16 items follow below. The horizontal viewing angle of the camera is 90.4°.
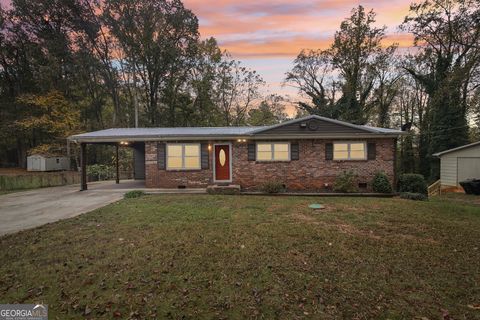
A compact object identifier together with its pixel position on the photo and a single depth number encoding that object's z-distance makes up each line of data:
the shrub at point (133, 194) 10.16
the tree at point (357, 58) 23.84
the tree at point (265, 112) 31.16
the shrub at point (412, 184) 11.44
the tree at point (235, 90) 29.28
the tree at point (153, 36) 23.78
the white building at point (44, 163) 21.06
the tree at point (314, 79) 26.80
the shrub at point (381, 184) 11.10
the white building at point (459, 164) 16.14
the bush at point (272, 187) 11.13
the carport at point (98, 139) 11.60
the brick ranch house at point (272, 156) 11.86
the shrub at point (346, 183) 11.35
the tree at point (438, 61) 18.58
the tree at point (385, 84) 23.66
